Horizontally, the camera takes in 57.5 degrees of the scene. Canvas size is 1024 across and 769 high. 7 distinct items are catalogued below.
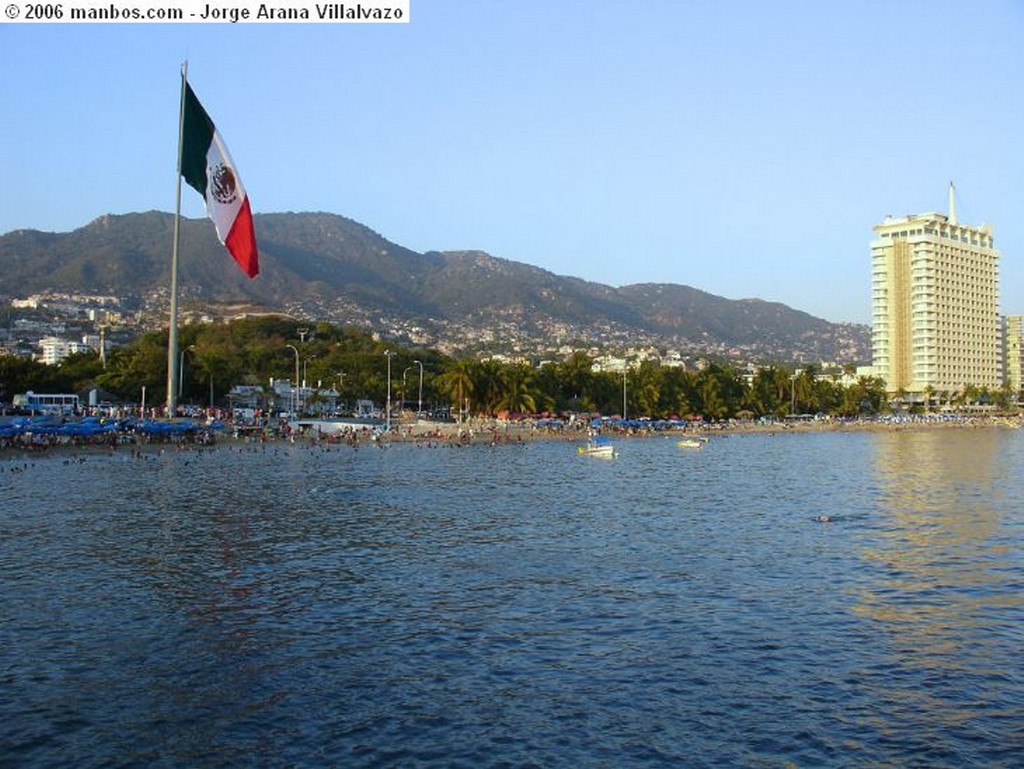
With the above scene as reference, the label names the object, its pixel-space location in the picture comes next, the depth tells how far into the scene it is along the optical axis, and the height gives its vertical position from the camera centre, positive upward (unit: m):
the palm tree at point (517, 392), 121.00 +2.44
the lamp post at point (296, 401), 105.39 +1.02
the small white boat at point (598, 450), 73.00 -3.08
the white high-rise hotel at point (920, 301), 195.00 +23.88
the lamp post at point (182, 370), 101.88 +4.32
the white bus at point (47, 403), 79.94 +0.43
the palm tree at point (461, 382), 115.75 +3.54
